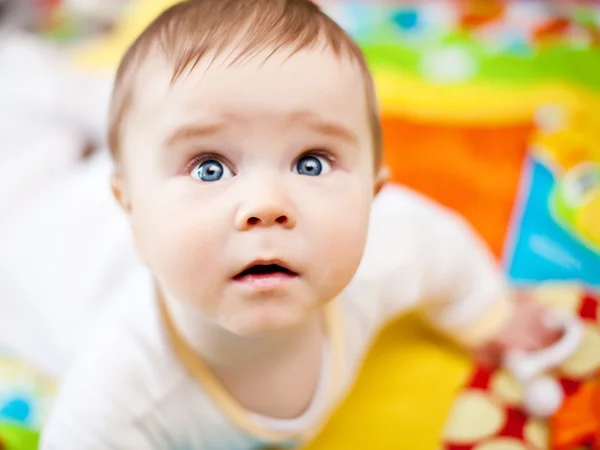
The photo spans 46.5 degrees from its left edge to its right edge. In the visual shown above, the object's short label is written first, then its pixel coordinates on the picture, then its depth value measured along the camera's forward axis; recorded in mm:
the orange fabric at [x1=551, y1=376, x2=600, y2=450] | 670
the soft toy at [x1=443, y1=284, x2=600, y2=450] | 676
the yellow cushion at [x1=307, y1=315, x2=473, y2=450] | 693
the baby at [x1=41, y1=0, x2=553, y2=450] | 404
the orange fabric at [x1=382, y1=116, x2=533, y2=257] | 946
